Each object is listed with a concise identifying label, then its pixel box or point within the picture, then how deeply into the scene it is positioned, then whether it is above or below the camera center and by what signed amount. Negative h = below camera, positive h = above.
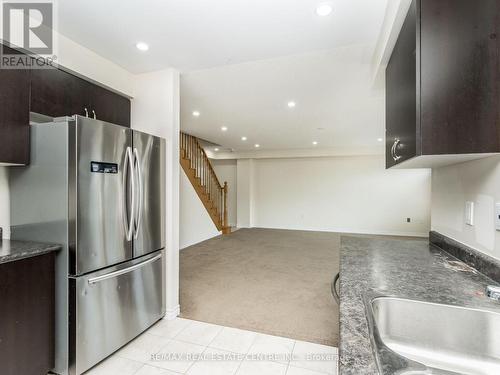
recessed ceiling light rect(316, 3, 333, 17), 1.61 +1.14
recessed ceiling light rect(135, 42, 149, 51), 2.09 +1.17
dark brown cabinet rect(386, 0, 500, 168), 1.04 +0.45
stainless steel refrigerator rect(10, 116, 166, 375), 1.67 -0.27
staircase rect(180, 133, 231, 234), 5.68 +0.15
